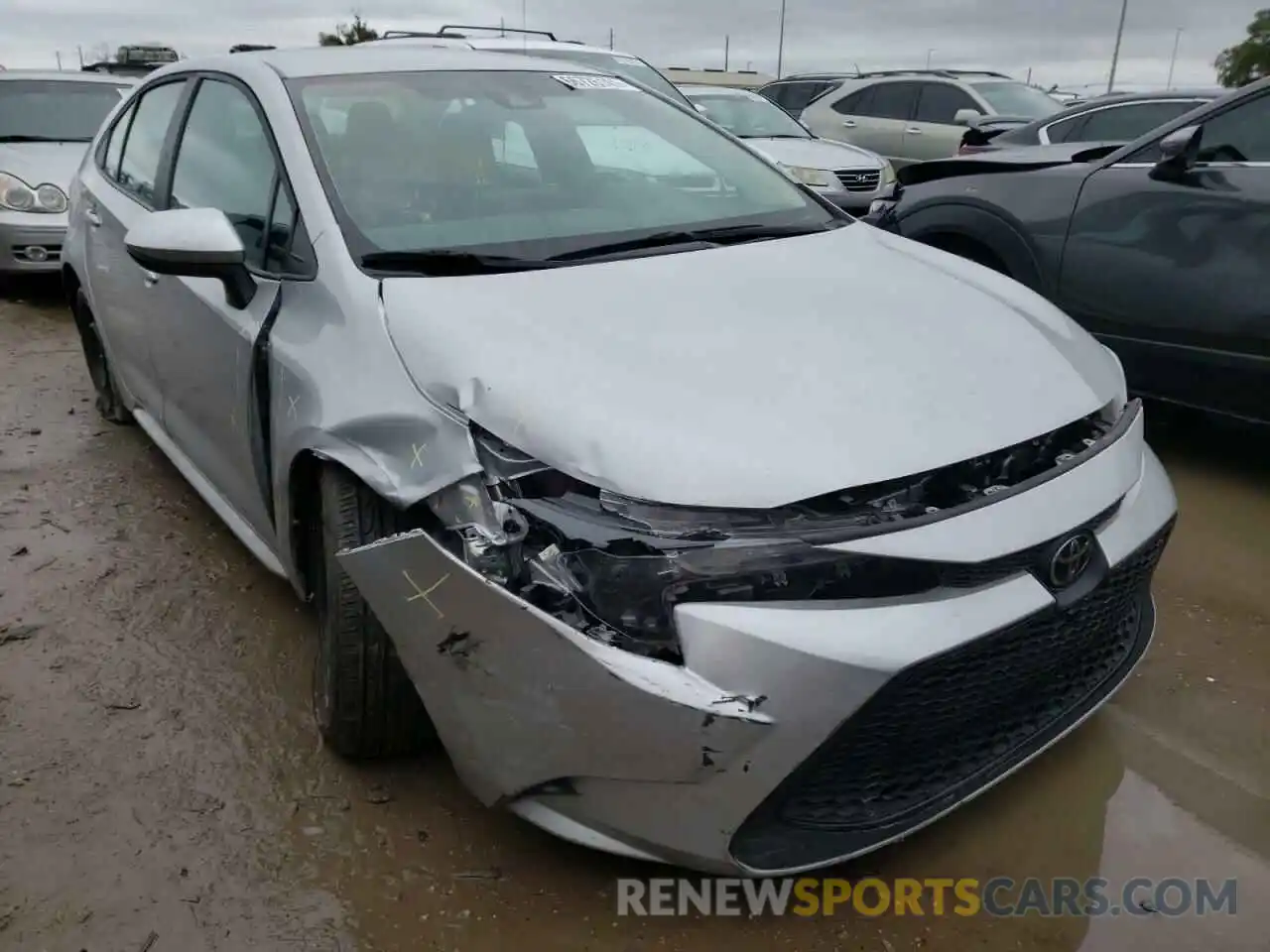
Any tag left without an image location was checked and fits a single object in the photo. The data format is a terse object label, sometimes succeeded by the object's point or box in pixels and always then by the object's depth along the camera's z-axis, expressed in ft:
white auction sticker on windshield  10.71
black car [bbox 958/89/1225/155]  23.80
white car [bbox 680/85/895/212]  29.04
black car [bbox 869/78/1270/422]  12.67
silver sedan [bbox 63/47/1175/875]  5.76
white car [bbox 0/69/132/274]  23.62
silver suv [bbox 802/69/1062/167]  36.11
